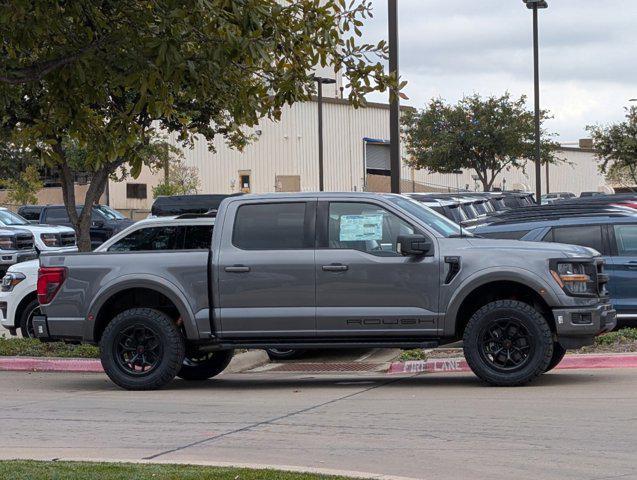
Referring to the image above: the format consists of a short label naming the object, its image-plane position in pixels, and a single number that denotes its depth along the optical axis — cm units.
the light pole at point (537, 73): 3244
